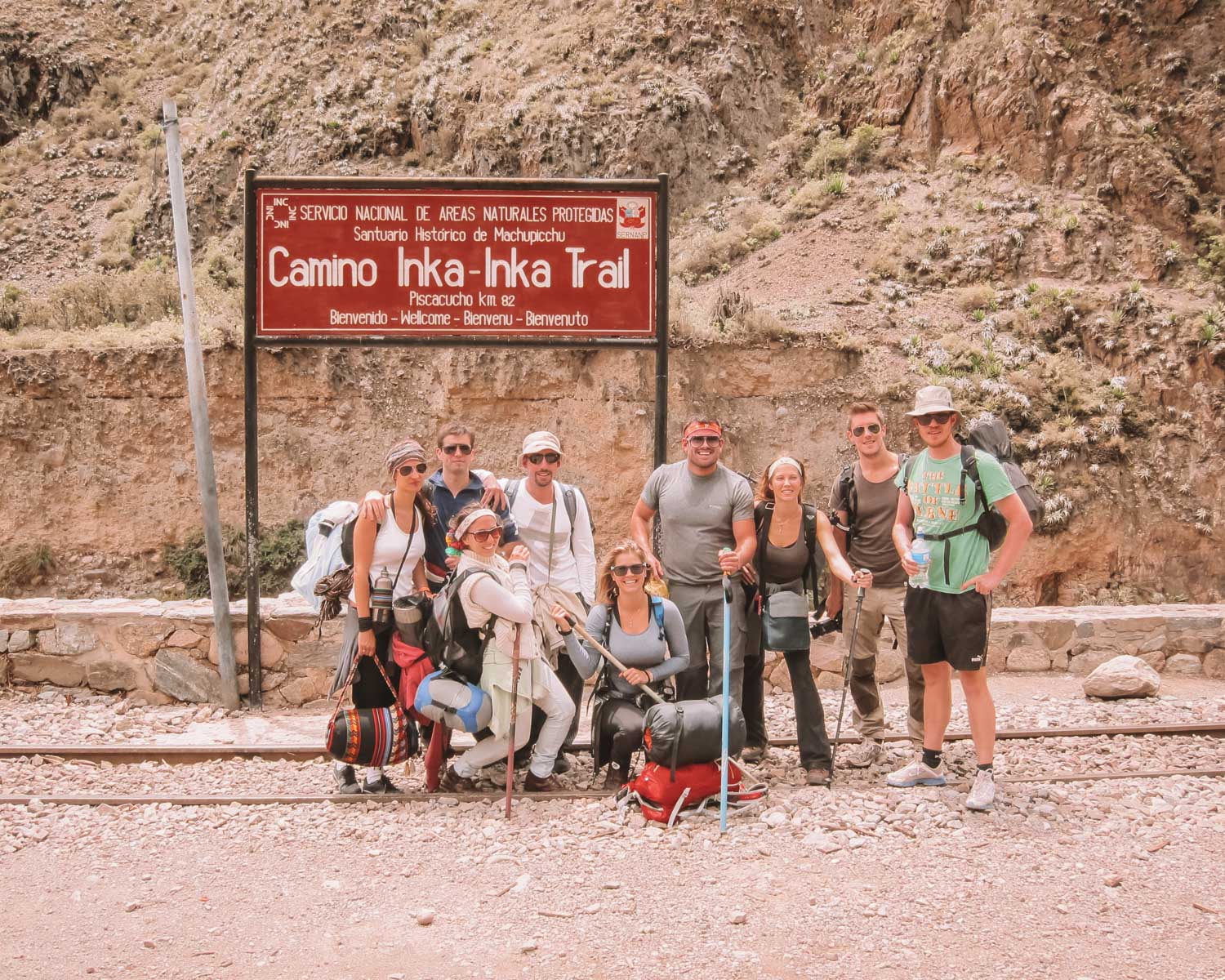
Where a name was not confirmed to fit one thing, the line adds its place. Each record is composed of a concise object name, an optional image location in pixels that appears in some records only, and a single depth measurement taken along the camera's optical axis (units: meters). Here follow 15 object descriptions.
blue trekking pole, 4.96
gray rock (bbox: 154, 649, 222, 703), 7.65
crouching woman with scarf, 5.08
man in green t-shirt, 5.07
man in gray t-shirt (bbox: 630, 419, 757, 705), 5.63
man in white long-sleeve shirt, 5.72
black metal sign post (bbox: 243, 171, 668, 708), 7.56
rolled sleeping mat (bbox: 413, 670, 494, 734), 5.21
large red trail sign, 7.64
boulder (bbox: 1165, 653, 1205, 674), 8.23
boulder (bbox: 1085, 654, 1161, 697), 7.52
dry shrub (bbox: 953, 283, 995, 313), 17.70
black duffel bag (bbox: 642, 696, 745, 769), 5.05
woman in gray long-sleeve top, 5.36
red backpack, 5.06
